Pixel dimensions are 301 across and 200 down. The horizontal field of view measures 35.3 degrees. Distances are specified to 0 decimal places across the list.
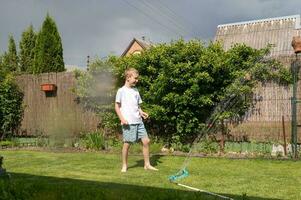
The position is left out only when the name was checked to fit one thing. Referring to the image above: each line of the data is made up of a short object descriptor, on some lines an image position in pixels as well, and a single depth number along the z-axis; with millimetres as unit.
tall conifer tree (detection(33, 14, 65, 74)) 15875
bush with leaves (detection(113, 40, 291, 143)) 9867
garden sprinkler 6197
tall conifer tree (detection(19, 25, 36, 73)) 22078
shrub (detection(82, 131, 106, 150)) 10812
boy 7188
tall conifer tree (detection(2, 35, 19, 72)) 20944
